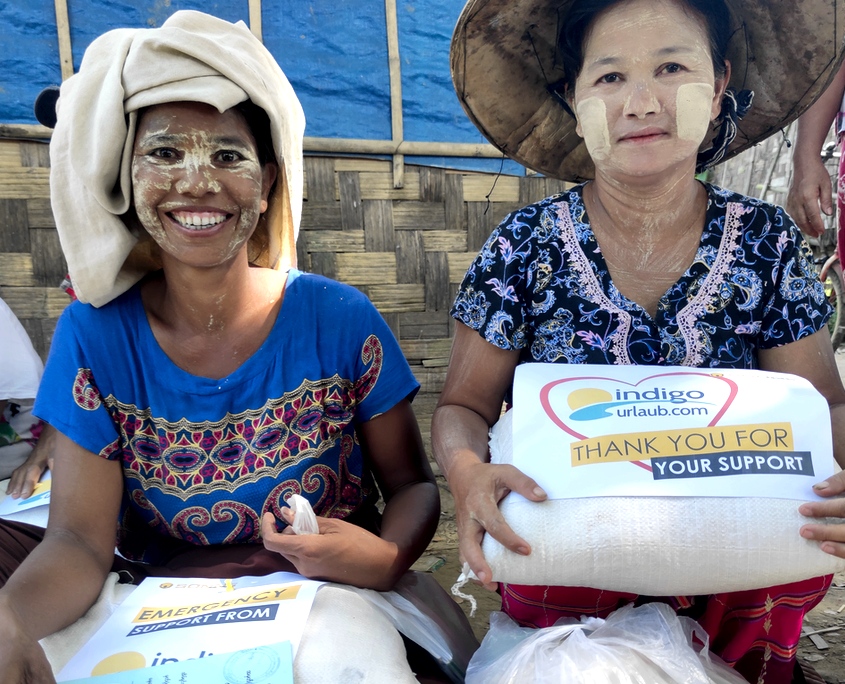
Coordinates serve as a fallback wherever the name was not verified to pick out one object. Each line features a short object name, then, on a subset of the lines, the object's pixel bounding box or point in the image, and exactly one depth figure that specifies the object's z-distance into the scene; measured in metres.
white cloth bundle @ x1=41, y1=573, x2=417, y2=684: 1.24
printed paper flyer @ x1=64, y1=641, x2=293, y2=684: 1.19
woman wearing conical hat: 1.55
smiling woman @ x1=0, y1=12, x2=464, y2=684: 1.56
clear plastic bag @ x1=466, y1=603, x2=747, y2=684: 1.26
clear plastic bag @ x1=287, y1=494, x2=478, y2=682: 1.44
